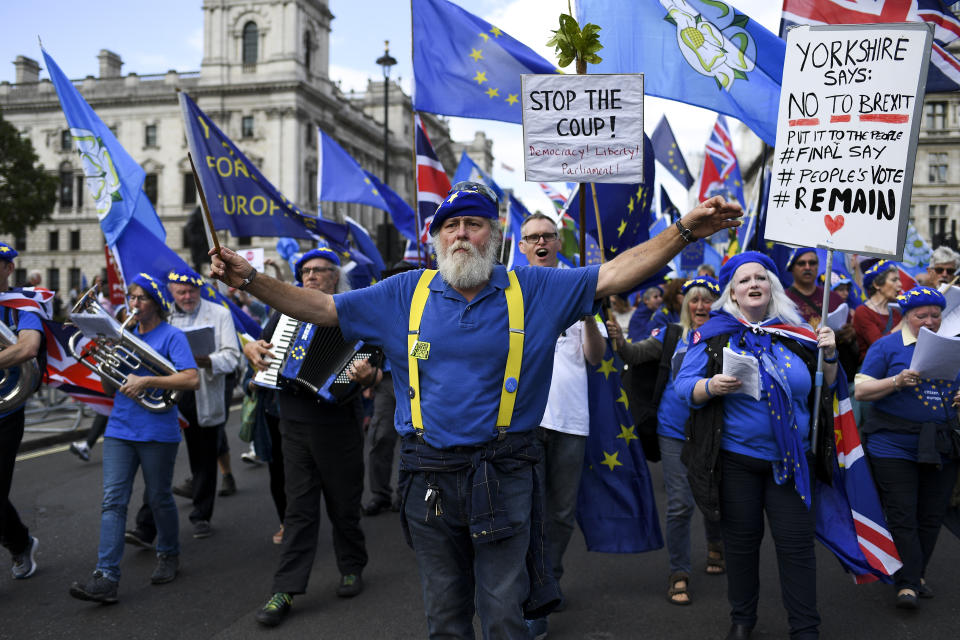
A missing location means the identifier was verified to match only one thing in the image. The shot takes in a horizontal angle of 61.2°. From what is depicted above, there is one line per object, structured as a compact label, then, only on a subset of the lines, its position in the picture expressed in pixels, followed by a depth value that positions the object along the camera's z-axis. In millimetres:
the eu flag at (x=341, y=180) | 11148
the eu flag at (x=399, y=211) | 11266
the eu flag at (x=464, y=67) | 5887
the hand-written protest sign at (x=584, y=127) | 4277
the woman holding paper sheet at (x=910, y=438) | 4617
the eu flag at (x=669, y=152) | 14344
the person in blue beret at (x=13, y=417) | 4832
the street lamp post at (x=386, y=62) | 24125
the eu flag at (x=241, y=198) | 6891
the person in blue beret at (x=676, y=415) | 4883
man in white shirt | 4438
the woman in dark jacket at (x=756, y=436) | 3818
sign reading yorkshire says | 3928
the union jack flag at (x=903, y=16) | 5953
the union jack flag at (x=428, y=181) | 7387
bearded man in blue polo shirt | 2855
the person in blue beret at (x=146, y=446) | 4680
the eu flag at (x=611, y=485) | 4785
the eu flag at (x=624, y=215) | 5973
